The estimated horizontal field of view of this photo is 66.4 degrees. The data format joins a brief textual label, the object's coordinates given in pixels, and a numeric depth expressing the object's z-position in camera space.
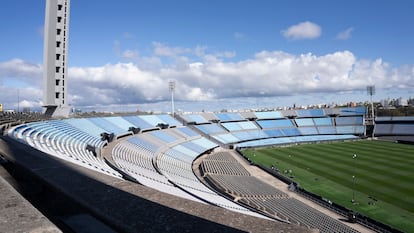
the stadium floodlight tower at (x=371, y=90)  88.09
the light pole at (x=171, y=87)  82.29
